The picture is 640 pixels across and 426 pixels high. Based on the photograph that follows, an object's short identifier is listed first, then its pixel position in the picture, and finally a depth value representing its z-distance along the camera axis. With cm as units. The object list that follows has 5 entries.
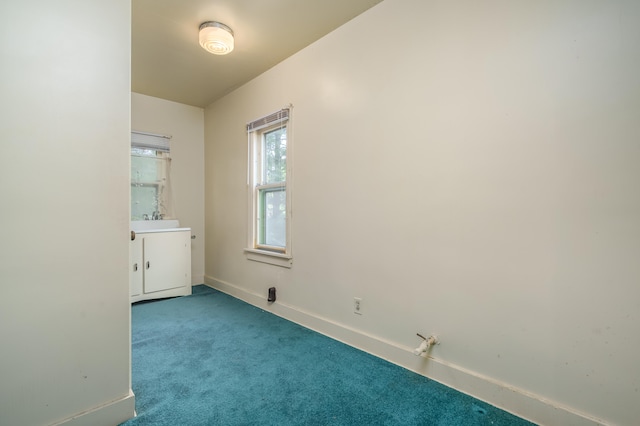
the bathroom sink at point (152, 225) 356
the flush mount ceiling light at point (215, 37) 225
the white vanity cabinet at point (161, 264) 322
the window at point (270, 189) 282
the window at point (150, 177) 365
